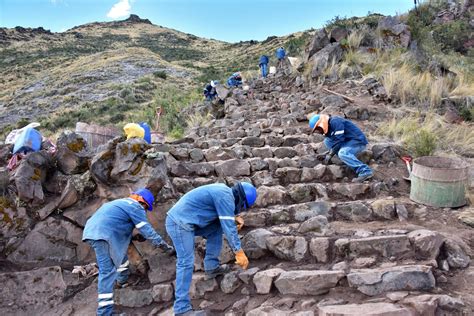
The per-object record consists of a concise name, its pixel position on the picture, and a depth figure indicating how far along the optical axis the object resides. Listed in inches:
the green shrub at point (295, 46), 806.7
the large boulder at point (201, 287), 179.2
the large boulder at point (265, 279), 165.5
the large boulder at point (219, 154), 278.5
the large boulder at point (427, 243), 158.5
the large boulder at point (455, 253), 156.6
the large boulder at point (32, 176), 233.0
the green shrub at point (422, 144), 258.5
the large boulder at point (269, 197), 224.1
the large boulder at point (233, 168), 258.4
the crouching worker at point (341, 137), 244.8
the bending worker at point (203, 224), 166.7
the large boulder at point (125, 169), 235.3
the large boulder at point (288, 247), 177.8
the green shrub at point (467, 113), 335.1
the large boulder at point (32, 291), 200.7
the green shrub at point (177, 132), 462.9
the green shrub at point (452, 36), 719.1
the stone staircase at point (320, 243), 145.9
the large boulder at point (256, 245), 185.5
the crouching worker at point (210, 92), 609.8
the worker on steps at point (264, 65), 652.9
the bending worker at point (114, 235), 177.9
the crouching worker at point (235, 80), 640.4
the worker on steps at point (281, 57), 614.5
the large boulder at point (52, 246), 223.0
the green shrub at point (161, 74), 1225.3
